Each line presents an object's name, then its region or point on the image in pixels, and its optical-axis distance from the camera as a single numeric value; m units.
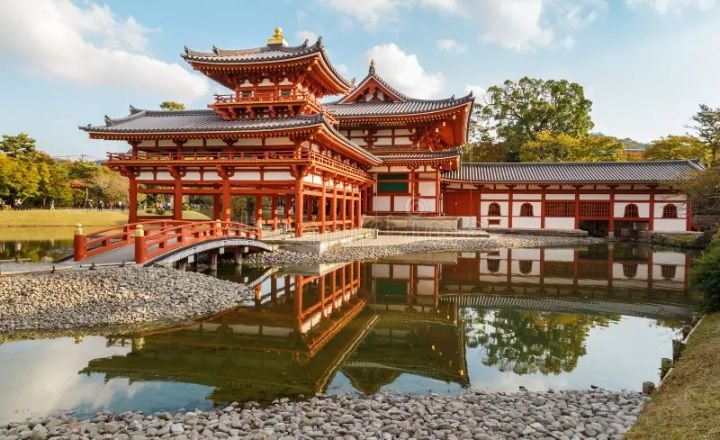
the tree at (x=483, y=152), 53.97
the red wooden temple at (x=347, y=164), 20.52
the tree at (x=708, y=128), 37.56
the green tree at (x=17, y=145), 47.81
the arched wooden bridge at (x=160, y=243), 13.19
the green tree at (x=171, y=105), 49.53
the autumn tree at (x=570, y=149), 43.51
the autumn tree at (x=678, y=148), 39.91
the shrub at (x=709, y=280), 9.17
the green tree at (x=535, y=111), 49.62
